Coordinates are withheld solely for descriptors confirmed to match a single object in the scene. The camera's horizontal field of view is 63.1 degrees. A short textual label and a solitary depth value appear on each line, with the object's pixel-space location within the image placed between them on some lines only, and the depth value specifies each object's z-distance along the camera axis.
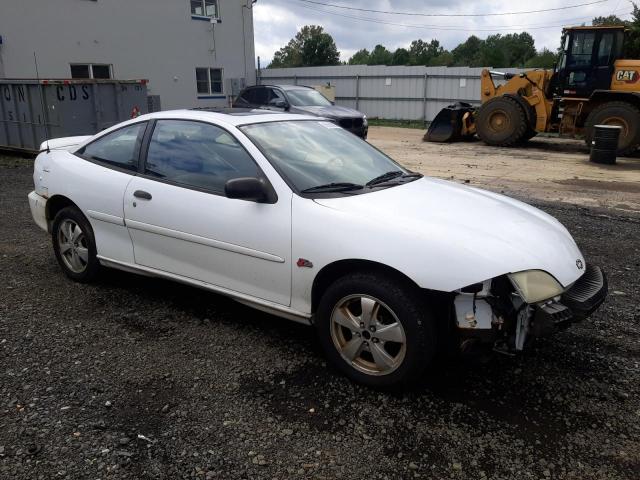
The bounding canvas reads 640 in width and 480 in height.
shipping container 11.27
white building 15.28
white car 2.76
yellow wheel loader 13.27
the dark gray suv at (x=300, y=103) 13.34
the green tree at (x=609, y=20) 32.53
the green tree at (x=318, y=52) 67.44
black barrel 12.11
